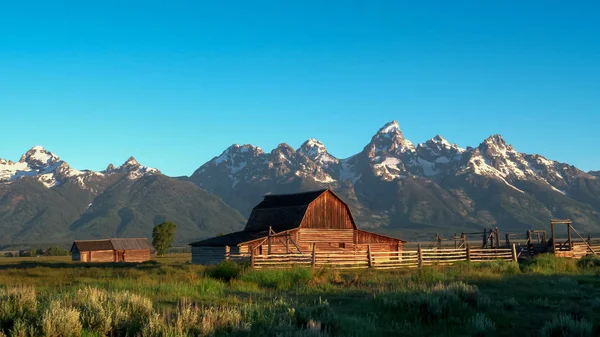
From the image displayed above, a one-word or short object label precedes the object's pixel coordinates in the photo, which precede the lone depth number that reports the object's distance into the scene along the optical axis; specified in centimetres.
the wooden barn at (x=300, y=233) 4972
